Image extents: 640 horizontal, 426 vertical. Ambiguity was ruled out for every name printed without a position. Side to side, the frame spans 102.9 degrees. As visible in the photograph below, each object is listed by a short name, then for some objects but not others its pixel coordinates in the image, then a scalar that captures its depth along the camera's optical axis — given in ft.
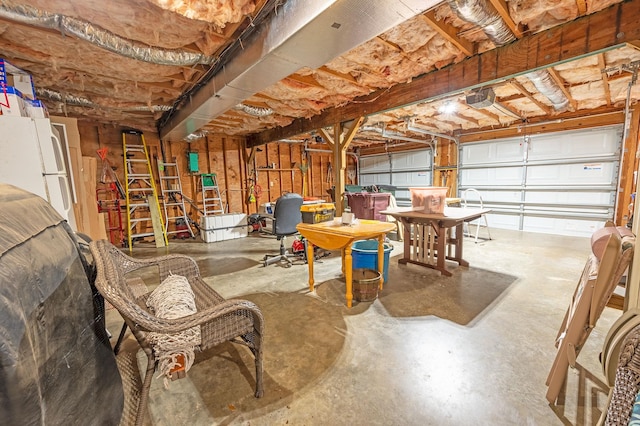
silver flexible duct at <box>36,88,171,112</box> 10.37
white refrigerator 6.74
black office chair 11.50
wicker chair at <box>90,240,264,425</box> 3.49
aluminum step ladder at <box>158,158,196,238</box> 18.87
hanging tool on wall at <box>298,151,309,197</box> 27.02
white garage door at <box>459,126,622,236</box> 16.76
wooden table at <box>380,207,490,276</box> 10.45
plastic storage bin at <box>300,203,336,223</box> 11.66
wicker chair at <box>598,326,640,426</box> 2.79
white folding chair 21.87
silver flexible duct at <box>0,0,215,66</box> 5.50
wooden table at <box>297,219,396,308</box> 7.60
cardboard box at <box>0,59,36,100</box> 7.99
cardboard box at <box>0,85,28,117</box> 6.72
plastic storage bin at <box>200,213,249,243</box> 17.62
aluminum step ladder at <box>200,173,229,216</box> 20.16
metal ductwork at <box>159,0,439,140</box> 4.70
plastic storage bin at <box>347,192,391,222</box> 18.74
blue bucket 9.31
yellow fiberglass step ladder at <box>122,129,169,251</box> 16.86
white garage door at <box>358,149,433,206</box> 26.28
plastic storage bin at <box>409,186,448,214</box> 10.84
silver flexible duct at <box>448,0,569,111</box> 5.55
